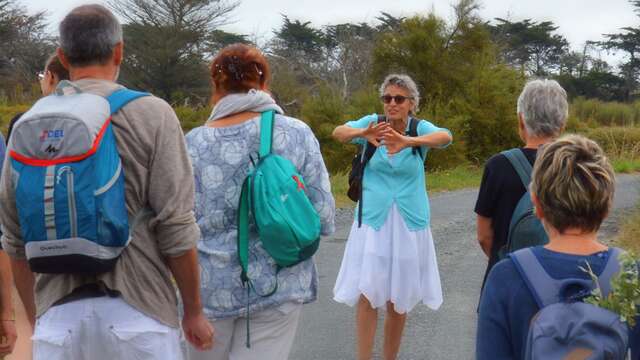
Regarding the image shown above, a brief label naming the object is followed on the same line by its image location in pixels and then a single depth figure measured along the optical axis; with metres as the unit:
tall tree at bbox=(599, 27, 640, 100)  59.35
